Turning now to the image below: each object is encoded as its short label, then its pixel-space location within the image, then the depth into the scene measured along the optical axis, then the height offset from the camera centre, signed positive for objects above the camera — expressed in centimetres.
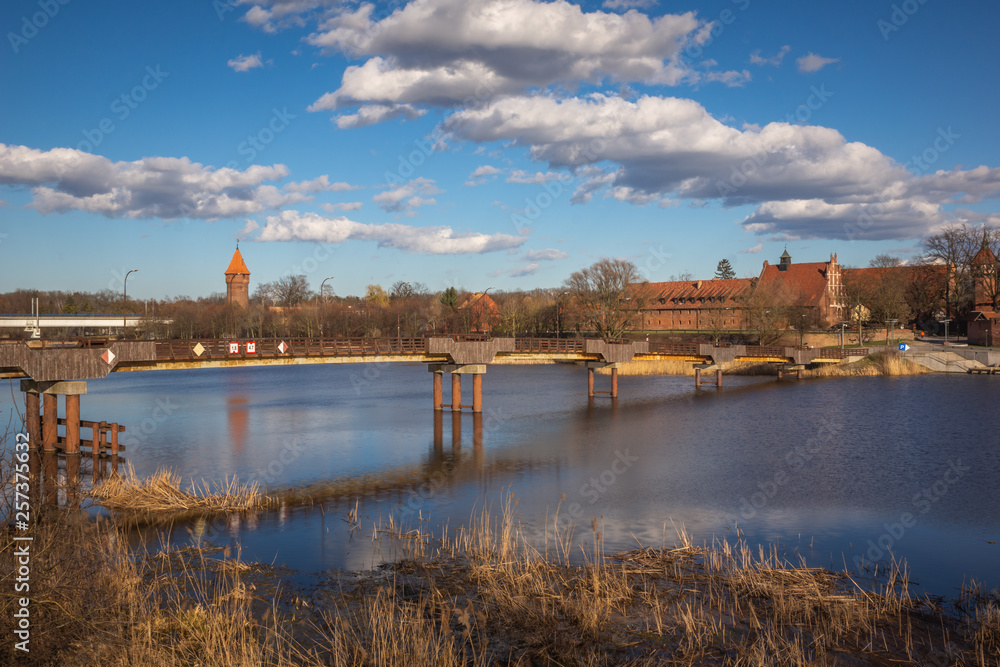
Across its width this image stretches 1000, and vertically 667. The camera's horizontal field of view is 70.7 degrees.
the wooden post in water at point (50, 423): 3012 -409
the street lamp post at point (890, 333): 9000 -170
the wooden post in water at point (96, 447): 2882 -496
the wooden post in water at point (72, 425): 2939 -406
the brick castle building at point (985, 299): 8619 +290
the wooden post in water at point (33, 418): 3077 -395
